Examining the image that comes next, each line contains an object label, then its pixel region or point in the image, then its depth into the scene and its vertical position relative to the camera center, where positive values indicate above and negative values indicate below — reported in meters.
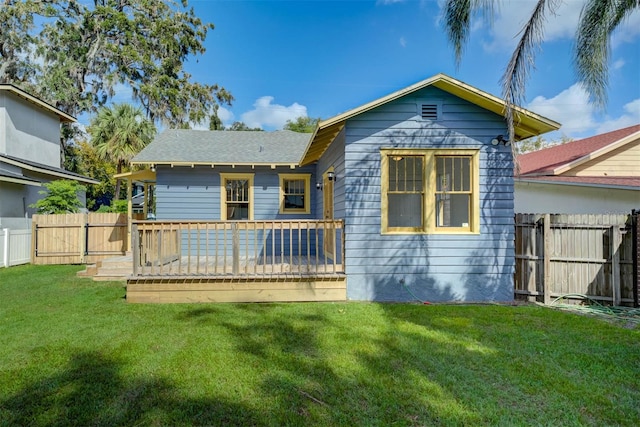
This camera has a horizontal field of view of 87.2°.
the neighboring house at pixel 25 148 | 10.62 +2.76
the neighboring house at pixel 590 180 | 7.61 +0.87
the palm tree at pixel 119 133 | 16.52 +4.21
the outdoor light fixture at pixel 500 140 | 6.03 +1.33
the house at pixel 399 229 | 6.02 -0.25
